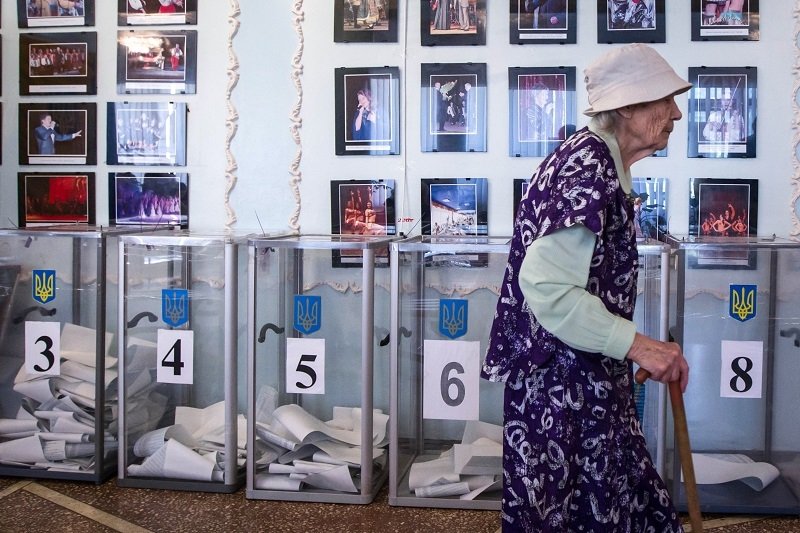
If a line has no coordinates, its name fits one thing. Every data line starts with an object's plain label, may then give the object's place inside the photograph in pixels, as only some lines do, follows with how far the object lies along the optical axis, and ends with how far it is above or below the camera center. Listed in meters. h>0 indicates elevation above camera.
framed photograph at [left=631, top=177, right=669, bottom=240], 3.91 +0.14
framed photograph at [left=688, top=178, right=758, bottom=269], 3.86 +0.13
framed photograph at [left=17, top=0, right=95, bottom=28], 4.25 +1.07
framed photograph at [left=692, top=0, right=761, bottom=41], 3.83 +0.95
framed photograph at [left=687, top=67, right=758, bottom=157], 3.84 +0.55
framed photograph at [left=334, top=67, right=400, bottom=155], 4.04 +0.57
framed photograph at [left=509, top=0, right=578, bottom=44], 3.92 +0.95
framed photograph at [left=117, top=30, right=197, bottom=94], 4.15 +0.81
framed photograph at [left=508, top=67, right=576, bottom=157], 3.93 +0.57
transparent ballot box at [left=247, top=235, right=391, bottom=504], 3.52 -0.57
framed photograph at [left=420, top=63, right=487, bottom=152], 3.99 +0.59
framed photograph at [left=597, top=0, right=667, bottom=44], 3.88 +0.95
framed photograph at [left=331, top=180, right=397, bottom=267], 4.08 +0.12
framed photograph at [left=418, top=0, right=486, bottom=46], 3.97 +0.96
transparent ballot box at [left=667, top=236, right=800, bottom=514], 3.28 -0.41
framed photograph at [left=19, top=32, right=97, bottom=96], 4.26 +0.82
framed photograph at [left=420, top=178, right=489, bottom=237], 4.01 +0.13
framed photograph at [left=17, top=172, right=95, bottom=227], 4.30 +0.17
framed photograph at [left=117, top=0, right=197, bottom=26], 4.14 +1.05
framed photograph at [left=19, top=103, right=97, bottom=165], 4.29 +0.48
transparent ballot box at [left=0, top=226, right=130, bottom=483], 3.72 -0.51
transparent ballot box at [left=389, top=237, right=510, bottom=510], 3.42 -0.57
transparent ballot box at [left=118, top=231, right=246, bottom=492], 3.60 -0.55
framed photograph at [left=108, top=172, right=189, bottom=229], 4.20 +0.17
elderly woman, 1.75 -0.20
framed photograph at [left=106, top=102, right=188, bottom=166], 4.18 +0.48
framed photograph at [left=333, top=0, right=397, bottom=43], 4.02 +0.98
